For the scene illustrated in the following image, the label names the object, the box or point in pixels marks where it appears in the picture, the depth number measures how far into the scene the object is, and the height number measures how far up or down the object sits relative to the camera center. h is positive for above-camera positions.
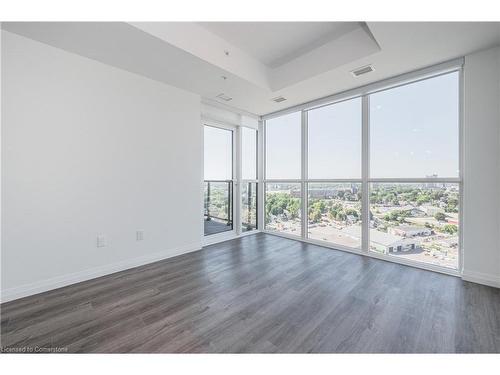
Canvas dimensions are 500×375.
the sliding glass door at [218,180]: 4.03 +0.11
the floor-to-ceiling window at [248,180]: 4.57 +0.12
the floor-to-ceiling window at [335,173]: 3.51 +0.22
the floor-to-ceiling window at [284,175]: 4.30 +0.23
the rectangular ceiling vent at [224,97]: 3.56 +1.51
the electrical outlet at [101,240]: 2.59 -0.67
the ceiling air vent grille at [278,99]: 3.72 +1.52
